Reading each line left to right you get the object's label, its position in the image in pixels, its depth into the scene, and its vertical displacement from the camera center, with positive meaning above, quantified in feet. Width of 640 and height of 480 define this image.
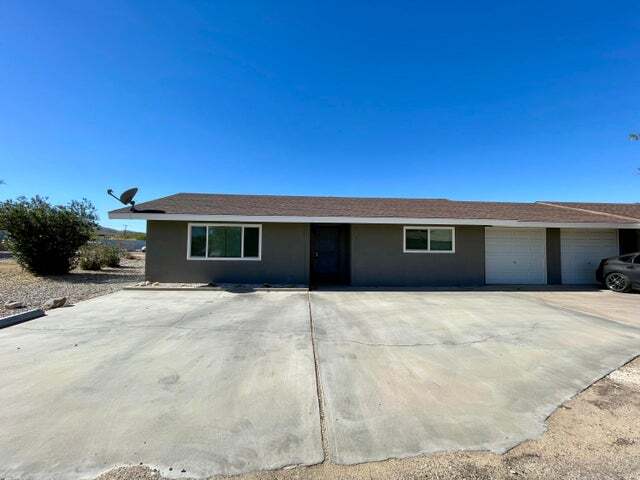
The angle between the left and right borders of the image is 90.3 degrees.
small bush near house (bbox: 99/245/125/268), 55.06 -0.55
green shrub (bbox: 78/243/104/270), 49.93 -0.99
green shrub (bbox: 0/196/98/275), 41.09 +2.57
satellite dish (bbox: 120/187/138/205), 35.35 +6.35
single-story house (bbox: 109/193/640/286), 35.81 +1.53
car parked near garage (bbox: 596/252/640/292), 34.24 -1.67
